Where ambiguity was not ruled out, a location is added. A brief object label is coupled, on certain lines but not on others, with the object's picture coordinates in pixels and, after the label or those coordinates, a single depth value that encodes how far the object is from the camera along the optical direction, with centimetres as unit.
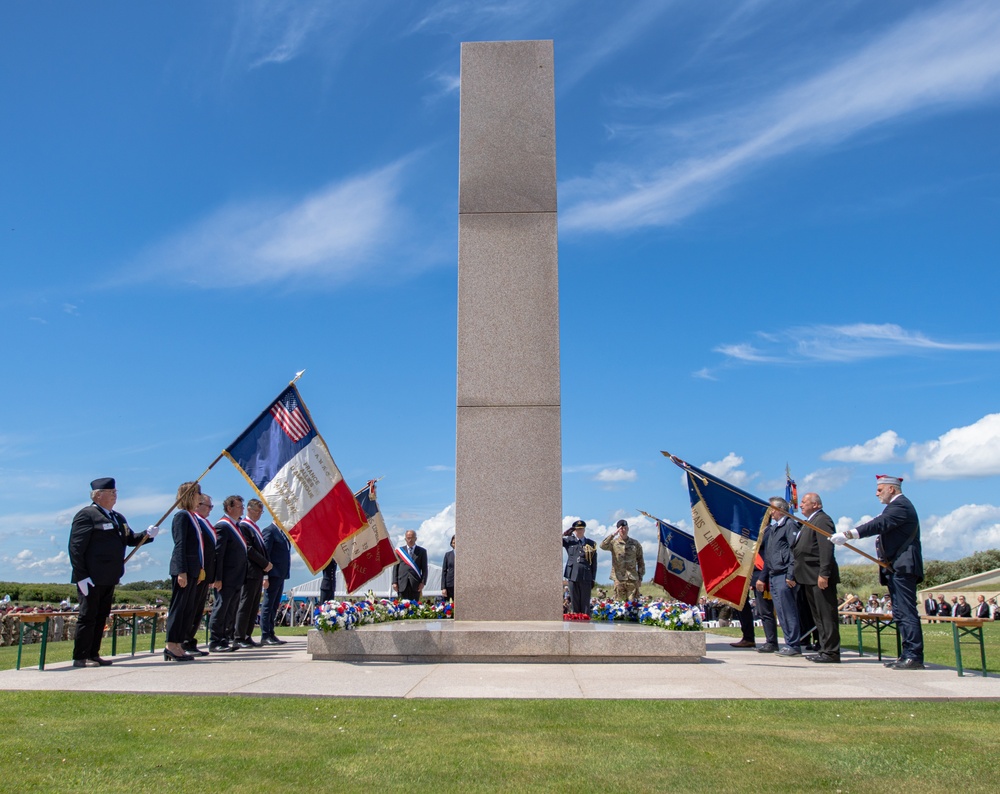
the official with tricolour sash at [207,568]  1005
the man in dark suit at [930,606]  3061
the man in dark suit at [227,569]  1076
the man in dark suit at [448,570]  1594
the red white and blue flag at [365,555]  1129
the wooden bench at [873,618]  1030
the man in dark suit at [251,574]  1139
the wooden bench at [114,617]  847
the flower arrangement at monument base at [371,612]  914
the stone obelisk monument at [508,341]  1034
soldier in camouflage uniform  1527
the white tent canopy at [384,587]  2658
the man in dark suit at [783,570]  1019
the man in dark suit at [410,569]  1527
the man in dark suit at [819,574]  962
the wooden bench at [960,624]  787
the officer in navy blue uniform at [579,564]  1383
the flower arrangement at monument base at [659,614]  947
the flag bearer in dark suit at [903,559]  877
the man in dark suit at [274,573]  1240
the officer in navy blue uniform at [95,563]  899
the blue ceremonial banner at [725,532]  1086
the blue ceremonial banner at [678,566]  1338
